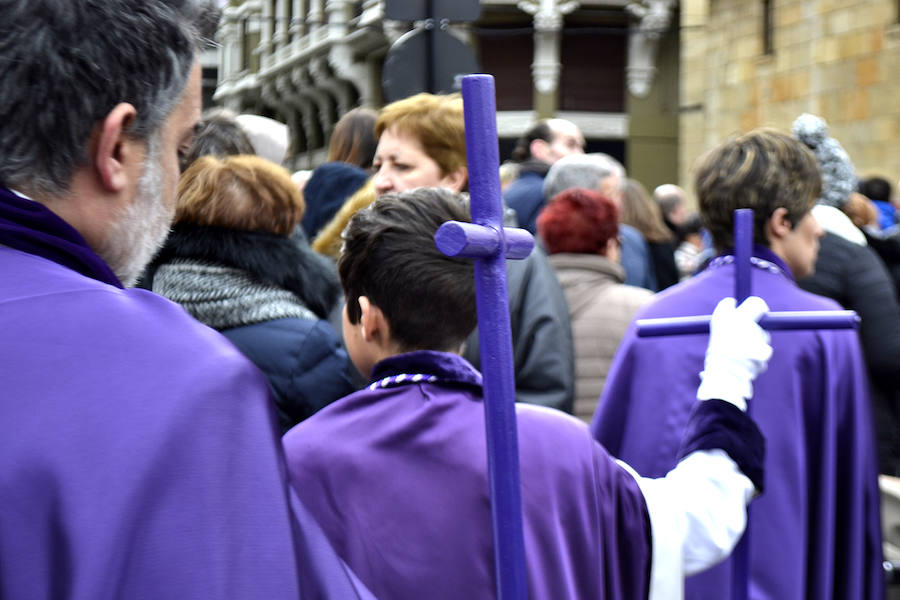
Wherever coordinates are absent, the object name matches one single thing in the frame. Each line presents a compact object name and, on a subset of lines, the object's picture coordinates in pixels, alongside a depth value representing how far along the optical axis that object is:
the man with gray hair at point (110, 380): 1.93
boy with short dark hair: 3.33
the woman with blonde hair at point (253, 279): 4.99
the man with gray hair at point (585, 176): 8.19
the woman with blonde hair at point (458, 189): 5.85
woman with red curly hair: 6.93
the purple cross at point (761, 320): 3.84
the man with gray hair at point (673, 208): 15.06
